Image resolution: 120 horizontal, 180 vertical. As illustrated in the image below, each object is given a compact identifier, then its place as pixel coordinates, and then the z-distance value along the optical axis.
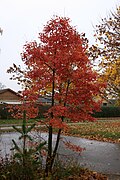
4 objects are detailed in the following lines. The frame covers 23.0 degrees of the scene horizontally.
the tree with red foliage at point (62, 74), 5.97
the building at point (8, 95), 38.38
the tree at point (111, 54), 12.55
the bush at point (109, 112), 37.75
